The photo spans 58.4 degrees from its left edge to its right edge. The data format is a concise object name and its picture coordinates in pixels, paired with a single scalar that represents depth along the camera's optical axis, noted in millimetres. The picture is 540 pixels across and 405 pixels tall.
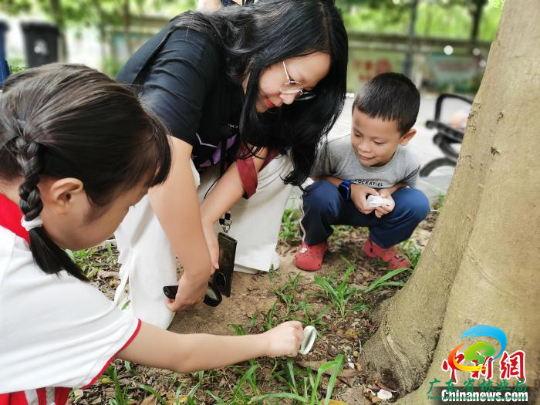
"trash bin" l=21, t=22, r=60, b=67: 8219
